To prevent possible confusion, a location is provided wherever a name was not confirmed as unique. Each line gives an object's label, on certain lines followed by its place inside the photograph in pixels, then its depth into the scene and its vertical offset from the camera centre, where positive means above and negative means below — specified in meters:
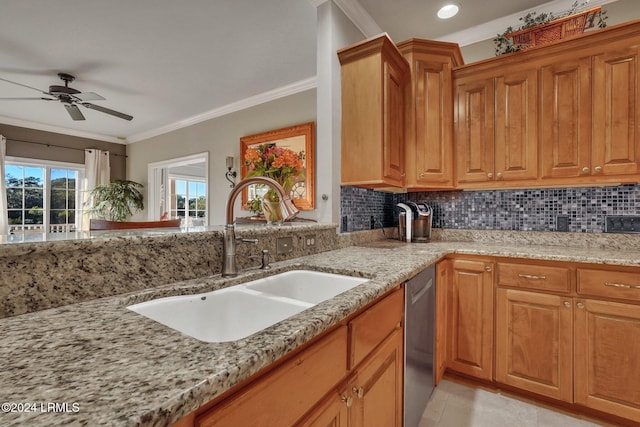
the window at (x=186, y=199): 6.06 +0.29
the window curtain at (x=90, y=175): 5.48 +0.70
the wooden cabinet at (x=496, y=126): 2.04 +0.61
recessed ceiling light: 2.17 +1.49
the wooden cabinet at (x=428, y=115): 2.23 +0.72
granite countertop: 0.38 -0.25
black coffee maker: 2.38 -0.09
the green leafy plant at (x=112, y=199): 5.27 +0.24
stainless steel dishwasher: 1.33 -0.64
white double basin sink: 0.91 -0.32
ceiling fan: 3.18 +1.27
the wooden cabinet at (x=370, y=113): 1.93 +0.66
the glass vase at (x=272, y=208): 1.67 +0.03
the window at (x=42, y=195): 4.75 +0.30
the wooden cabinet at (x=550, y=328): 1.53 -0.66
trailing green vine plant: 2.04 +1.35
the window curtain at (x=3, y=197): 4.37 +0.23
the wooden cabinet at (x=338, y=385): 0.55 -0.41
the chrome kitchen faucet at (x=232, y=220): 1.16 -0.03
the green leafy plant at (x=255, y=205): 1.80 +0.05
